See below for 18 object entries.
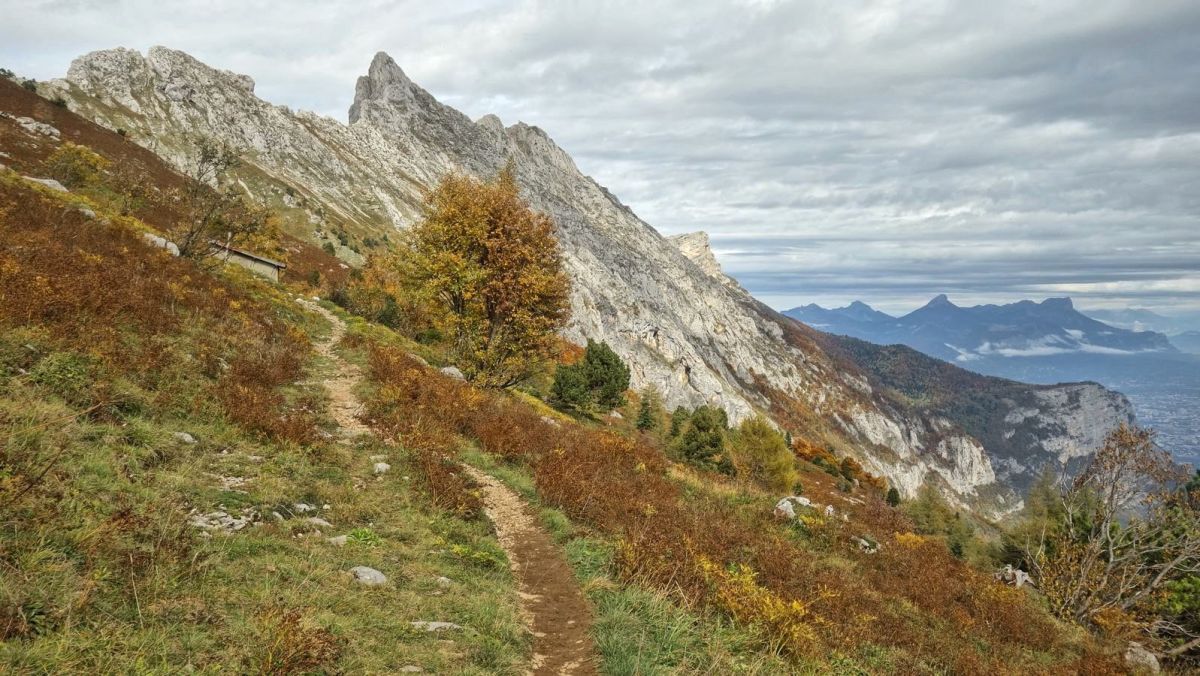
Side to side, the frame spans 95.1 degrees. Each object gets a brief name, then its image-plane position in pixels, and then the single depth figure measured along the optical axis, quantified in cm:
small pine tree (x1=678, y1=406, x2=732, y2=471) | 4297
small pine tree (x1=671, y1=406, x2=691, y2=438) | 5446
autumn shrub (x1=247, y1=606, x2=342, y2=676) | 481
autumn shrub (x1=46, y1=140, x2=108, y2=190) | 3156
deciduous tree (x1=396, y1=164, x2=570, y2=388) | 2364
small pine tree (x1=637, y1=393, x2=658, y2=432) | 5275
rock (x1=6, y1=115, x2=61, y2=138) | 4842
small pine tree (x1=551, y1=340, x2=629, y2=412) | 4697
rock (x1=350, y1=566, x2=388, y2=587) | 700
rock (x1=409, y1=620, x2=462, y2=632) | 641
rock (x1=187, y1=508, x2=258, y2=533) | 699
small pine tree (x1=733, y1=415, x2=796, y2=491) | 4591
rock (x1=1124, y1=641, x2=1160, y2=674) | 1294
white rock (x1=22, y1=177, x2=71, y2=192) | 2435
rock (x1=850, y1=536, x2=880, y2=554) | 1563
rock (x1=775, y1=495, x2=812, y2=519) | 1672
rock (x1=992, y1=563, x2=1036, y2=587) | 1786
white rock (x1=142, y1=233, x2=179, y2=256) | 2136
